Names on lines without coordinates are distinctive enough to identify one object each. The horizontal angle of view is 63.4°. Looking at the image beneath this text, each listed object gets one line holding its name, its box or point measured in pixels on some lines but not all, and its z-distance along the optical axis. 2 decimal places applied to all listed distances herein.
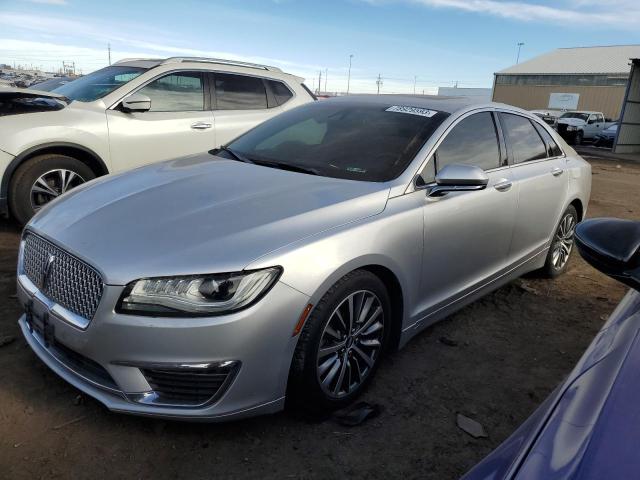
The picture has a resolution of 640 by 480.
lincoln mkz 2.08
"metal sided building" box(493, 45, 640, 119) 40.97
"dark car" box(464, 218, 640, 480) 1.00
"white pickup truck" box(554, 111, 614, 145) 24.18
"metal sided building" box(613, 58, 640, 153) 20.44
